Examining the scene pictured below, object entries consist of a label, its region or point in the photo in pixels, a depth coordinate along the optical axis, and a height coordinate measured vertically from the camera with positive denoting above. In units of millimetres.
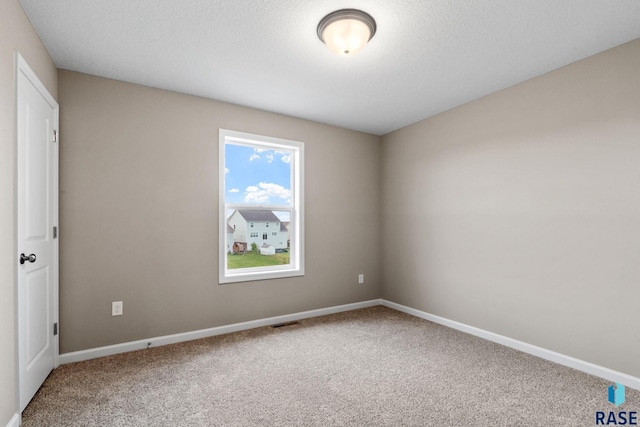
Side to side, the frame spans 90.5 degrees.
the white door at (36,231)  1901 -128
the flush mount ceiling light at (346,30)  1960 +1176
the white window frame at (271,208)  3340 +51
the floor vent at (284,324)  3539 -1270
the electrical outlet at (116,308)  2789 -853
